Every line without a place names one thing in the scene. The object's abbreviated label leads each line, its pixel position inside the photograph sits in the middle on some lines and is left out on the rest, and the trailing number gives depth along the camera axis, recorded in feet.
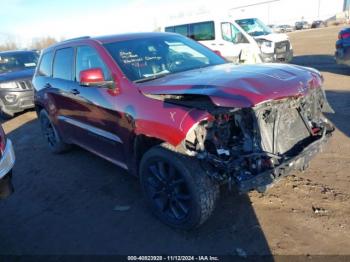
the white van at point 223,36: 40.82
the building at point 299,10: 276.62
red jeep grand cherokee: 10.32
